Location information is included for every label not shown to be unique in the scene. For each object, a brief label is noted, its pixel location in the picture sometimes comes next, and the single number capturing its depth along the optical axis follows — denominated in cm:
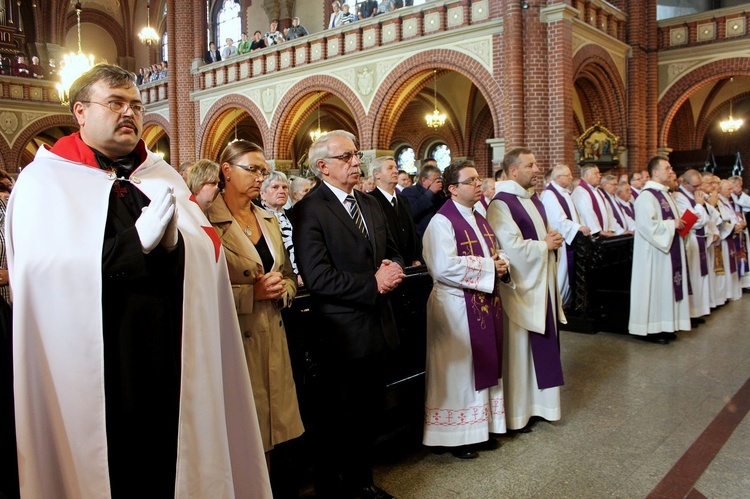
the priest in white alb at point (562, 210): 746
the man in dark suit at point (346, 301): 279
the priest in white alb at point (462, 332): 366
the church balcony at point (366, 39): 1173
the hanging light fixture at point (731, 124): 1630
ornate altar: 1292
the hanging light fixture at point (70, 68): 1313
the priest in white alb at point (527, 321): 406
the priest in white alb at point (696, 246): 734
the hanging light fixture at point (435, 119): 1526
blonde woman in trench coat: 264
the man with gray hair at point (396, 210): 557
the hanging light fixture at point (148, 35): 1954
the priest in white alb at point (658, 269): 643
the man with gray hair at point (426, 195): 654
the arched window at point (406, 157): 2002
